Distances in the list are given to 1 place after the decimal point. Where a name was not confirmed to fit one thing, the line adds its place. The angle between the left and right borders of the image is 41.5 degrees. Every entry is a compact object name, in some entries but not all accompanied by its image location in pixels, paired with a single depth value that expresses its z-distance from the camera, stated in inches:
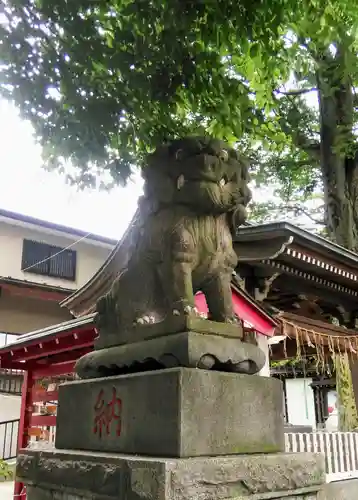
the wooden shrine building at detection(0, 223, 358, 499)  280.4
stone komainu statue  117.2
